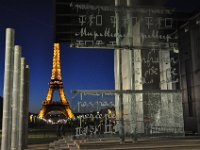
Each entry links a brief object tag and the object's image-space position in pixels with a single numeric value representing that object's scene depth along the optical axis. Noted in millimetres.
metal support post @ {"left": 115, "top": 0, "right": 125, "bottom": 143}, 11047
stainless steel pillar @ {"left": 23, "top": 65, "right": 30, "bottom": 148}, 13112
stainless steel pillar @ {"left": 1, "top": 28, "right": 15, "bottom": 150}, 7869
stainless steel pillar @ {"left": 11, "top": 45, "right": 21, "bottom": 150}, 9586
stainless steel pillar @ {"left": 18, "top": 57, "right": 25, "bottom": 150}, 11736
